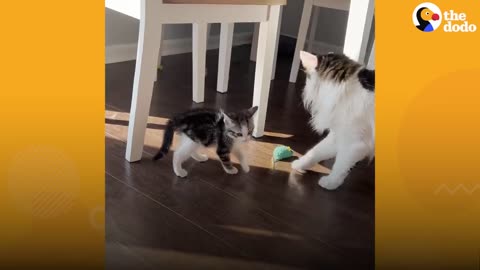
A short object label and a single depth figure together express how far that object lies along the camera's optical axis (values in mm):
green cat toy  1529
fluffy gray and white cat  1323
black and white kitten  1356
